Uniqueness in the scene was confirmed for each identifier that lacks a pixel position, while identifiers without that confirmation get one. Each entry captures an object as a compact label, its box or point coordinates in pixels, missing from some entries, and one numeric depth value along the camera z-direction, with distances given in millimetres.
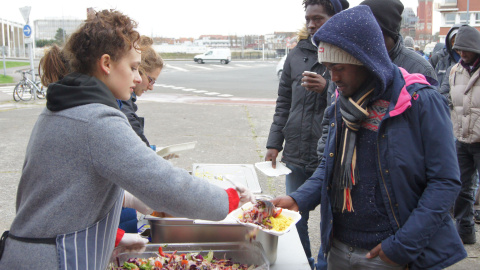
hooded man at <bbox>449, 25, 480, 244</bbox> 4184
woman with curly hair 1356
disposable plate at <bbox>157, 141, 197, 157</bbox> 3065
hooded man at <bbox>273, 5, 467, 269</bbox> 1771
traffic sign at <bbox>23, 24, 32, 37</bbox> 15291
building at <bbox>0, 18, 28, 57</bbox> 78838
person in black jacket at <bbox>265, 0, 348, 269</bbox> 3035
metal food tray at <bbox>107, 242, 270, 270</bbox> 1967
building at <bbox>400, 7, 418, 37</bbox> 80769
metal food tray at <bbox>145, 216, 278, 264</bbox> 2115
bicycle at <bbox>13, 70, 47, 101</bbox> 14540
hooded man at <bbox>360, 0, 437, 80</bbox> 2482
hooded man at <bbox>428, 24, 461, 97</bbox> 5188
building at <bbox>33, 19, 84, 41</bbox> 84875
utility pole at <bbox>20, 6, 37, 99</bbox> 14406
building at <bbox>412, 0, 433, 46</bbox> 86562
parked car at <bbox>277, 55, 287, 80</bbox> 22797
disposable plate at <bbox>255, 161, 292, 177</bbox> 2992
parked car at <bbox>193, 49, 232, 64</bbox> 42719
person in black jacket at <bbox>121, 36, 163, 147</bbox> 2758
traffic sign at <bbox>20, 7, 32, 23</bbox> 14391
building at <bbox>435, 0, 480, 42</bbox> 56781
